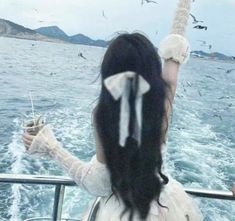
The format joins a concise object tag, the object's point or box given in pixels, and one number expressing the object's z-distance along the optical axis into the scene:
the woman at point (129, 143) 1.08
